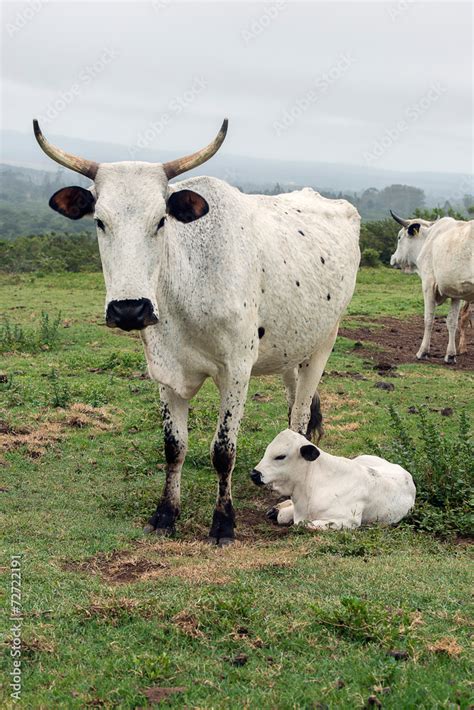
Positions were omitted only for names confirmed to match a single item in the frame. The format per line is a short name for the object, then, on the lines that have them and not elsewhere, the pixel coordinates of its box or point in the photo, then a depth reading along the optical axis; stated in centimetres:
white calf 675
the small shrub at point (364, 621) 414
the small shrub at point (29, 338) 1316
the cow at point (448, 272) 1341
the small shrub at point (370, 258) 2788
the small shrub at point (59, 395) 984
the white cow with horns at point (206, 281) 560
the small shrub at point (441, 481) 669
